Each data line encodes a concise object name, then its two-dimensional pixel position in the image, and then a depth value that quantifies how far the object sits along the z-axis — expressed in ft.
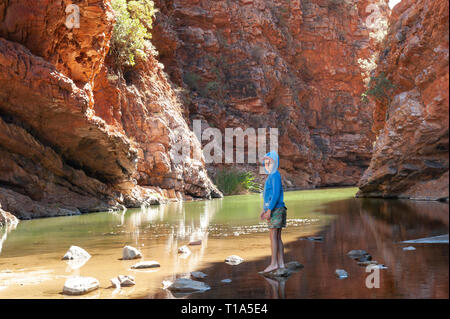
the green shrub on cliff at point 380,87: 77.86
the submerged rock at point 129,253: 22.86
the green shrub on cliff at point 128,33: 82.48
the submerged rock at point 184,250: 24.30
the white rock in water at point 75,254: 23.41
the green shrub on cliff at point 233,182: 113.80
